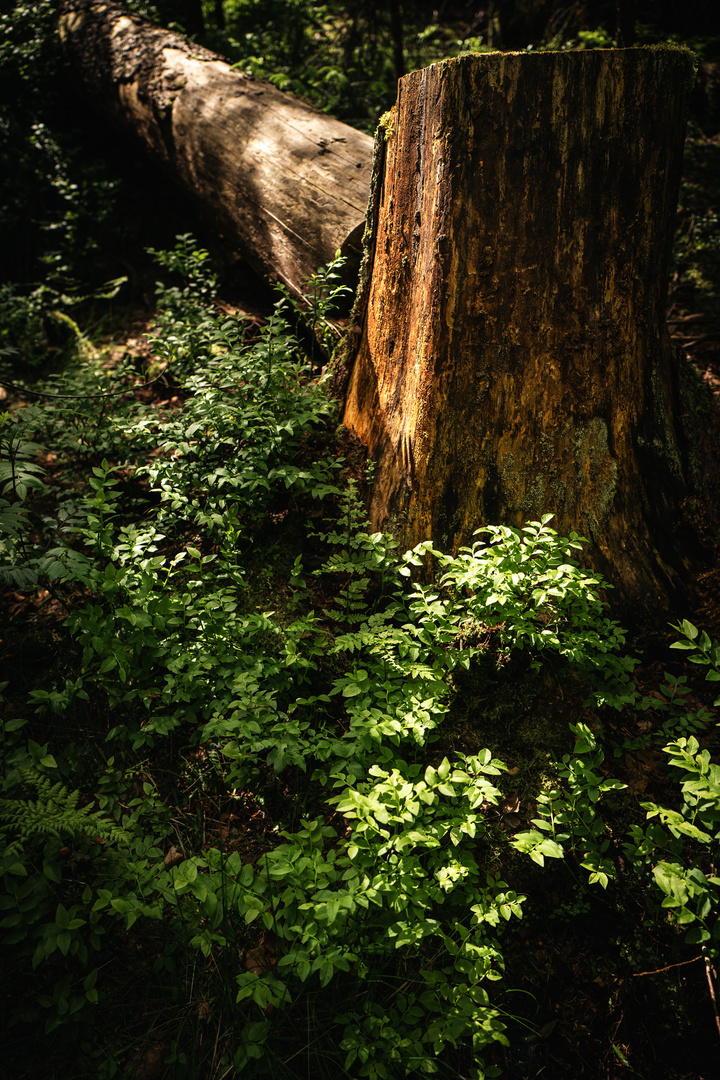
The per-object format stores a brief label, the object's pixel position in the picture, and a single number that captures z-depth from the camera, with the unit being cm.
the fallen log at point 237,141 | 169
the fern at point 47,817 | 94
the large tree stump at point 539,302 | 114
